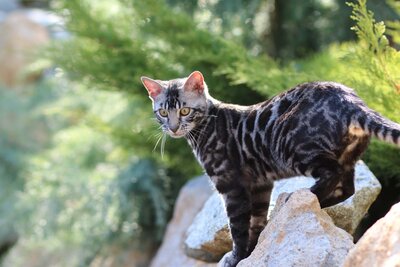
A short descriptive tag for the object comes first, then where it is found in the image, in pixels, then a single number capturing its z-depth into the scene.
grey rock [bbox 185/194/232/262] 4.86
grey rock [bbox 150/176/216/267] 6.09
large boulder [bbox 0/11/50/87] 12.51
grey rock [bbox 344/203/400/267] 2.92
